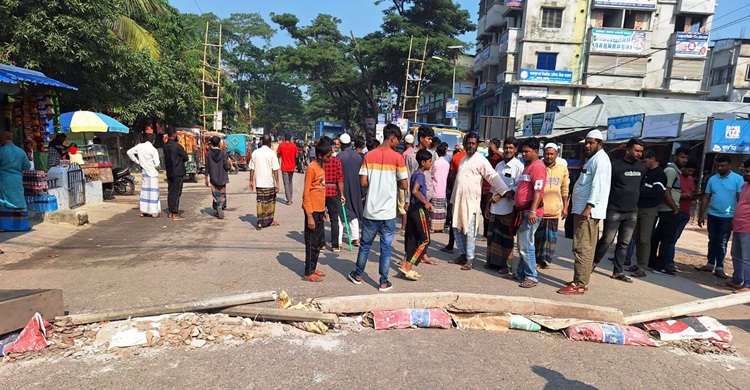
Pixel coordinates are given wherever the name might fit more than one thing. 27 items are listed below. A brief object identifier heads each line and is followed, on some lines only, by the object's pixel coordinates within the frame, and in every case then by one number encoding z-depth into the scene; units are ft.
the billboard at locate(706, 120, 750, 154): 38.52
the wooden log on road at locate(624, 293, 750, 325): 13.76
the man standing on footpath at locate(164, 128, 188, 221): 28.76
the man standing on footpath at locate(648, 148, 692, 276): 20.59
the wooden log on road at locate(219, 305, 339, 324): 13.03
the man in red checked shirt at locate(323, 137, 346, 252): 20.61
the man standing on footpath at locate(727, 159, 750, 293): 18.15
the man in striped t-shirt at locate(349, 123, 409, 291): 15.62
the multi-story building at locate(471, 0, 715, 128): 108.06
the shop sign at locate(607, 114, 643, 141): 51.16
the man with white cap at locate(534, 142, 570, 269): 18.95
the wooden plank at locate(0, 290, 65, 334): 10.89
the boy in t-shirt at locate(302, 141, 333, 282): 16.85
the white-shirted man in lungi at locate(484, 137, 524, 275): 18.52
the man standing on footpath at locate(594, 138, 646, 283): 17.58
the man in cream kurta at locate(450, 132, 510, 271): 18.85
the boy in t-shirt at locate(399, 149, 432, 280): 17.33
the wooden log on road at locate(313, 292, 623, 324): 14.03
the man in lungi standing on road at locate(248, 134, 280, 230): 26.35
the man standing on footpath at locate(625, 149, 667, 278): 19.74
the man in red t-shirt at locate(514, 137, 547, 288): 16.36
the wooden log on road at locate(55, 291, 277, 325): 12.32
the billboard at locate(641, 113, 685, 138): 47.80
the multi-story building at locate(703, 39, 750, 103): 115.85
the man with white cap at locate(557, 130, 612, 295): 16.19
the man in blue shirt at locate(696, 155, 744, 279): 20.10
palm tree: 51.52
